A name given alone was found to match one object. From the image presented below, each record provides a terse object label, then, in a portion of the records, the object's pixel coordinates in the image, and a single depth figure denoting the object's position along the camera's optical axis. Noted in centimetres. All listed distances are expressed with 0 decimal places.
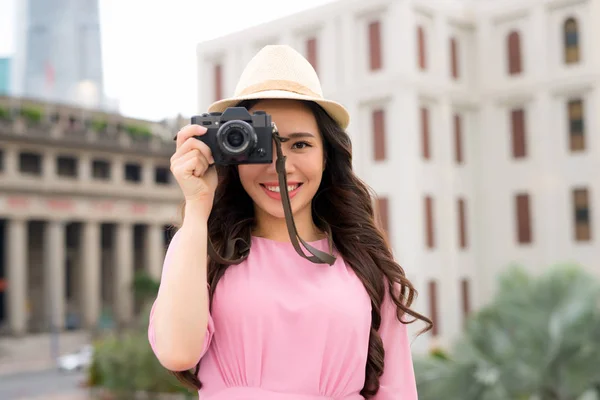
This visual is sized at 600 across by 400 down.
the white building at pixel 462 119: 1919
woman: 189
